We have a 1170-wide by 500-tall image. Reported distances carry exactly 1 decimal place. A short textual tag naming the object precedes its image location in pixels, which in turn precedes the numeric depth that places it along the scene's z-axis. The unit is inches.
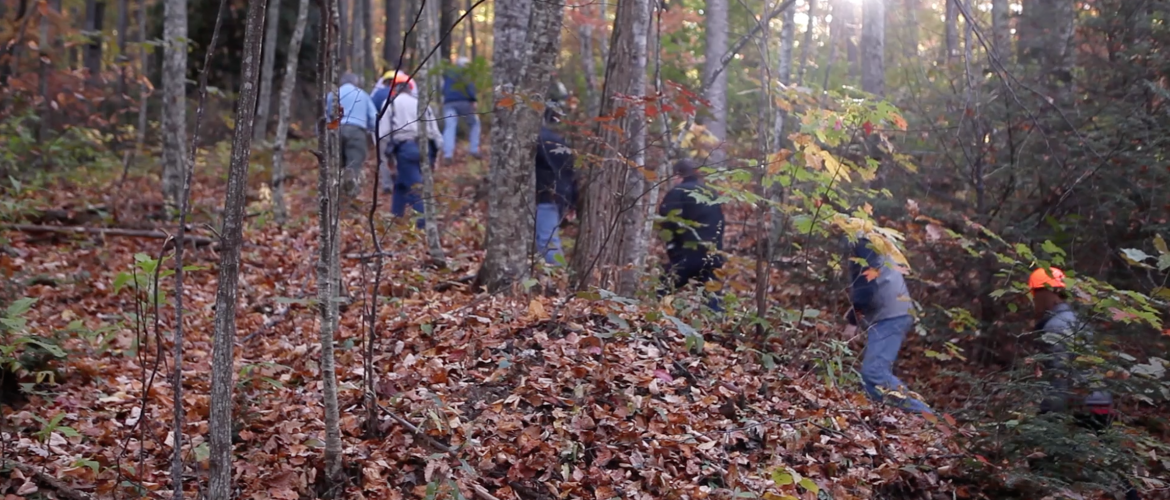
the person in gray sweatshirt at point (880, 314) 280.4
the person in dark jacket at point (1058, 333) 217.0
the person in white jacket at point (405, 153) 420.2
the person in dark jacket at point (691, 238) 322.3
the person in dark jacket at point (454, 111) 580.8
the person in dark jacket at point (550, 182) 337.4
